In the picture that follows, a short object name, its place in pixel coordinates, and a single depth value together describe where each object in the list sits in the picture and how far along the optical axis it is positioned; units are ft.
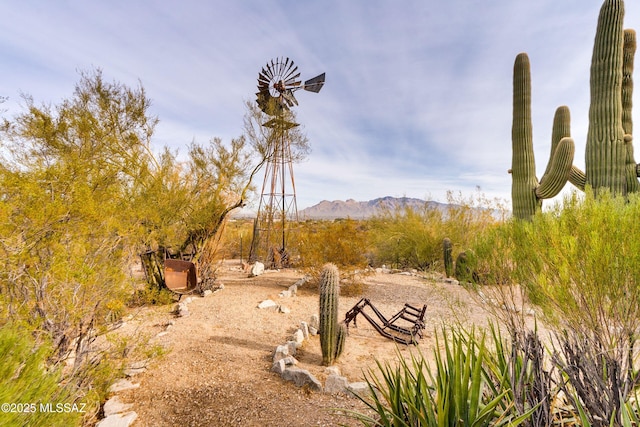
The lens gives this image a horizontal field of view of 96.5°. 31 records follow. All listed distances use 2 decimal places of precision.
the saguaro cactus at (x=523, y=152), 25.58
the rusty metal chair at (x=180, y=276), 22.15
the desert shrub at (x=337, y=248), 25.64
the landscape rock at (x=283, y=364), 11.66
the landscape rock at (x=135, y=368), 11.11
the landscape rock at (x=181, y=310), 19.23
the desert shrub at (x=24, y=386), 4.03
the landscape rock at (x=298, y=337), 15.16
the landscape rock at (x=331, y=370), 11.57
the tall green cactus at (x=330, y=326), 12.86
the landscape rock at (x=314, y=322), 17.74
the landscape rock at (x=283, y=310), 20.44
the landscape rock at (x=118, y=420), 8.33
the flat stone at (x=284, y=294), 23.98
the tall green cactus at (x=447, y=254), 33.55
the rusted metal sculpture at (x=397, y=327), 15.65
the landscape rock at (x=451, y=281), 29.69
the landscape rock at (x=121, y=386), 10.10
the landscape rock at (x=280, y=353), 12.76
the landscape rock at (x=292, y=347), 13.69
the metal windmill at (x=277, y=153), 32.30
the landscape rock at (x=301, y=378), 10.68
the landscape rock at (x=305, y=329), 16.23
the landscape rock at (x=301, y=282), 27.41
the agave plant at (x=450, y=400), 5.49
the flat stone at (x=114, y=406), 9.04
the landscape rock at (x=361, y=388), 10.39
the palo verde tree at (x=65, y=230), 7.88
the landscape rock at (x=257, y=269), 31.91
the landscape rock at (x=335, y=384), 10.50
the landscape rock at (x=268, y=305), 21.12
